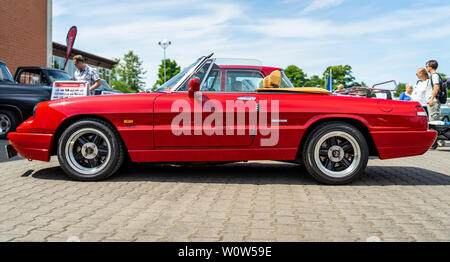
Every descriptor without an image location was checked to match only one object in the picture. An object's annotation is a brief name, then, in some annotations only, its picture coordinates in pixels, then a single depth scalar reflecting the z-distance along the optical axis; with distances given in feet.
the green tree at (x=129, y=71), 276.00
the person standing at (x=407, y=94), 33.73
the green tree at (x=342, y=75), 260.09
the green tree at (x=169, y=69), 213.46
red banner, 58.49
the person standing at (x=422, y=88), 27.61
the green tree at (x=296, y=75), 241.76
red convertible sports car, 14.67
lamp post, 130.21
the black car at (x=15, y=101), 31.91
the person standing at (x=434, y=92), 26.55
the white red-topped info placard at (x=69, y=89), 17.69
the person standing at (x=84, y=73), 23.26
